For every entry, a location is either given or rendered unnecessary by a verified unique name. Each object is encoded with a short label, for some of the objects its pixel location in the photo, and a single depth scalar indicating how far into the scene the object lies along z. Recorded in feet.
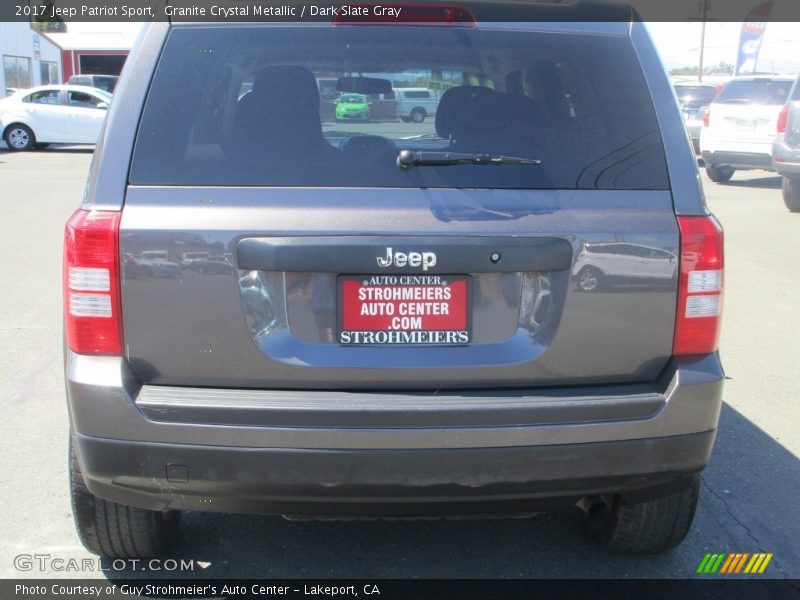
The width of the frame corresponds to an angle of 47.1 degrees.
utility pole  138.51
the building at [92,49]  150.10
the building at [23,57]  110.01
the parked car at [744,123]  49.73
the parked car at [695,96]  68.88
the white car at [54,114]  71.41
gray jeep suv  8.41
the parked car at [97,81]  107.96
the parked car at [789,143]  40.65
